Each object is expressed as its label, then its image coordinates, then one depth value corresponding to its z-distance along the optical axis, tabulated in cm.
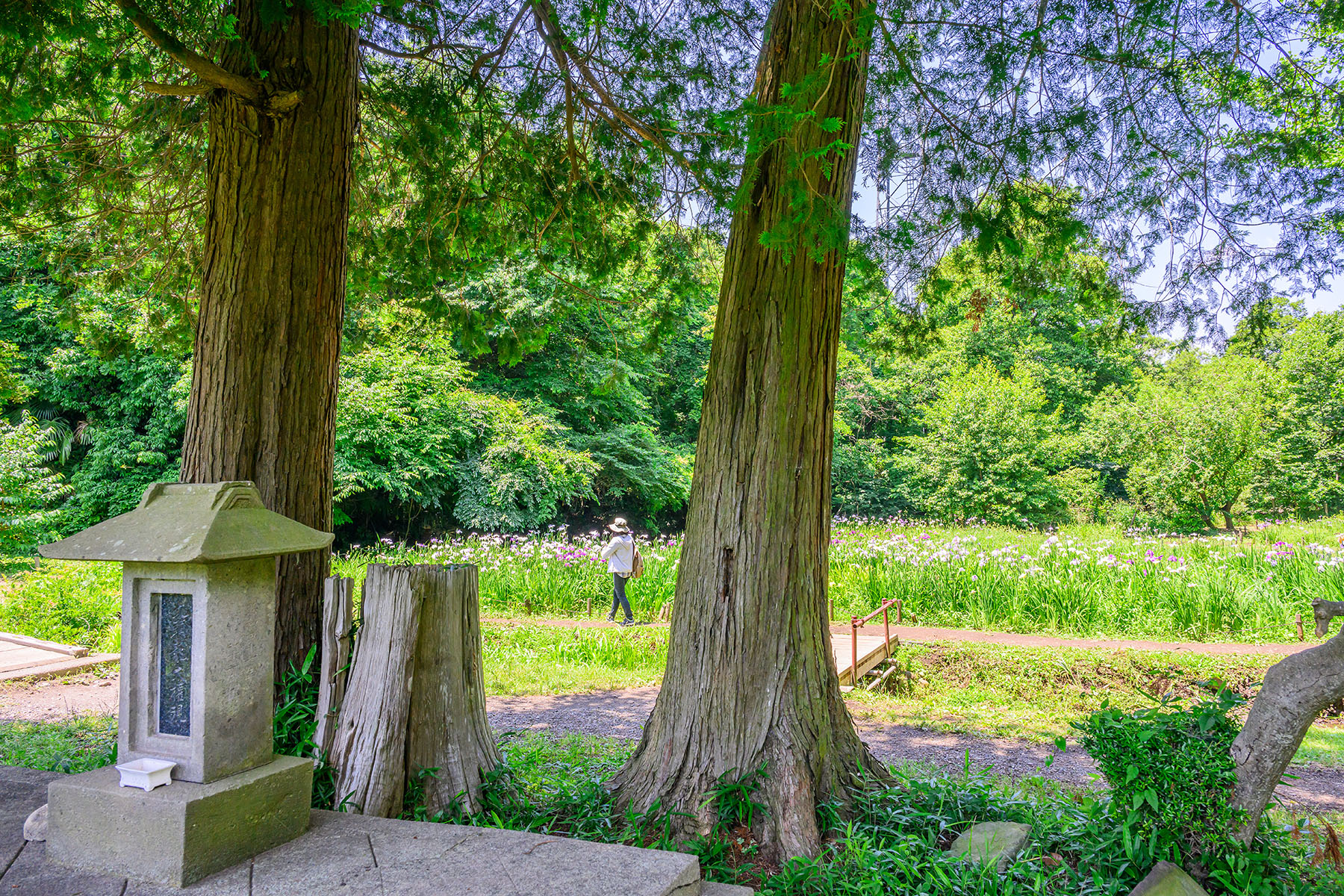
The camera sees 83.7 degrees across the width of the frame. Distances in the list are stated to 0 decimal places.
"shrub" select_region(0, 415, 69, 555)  946
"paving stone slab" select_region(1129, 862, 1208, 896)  270
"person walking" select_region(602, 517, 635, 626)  991
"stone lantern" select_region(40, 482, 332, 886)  249
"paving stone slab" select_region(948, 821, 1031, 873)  312
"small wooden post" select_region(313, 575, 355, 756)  358
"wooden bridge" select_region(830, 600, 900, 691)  734
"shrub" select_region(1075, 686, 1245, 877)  288
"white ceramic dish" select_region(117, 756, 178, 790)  251
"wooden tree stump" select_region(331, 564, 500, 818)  338
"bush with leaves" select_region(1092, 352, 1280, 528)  1842
